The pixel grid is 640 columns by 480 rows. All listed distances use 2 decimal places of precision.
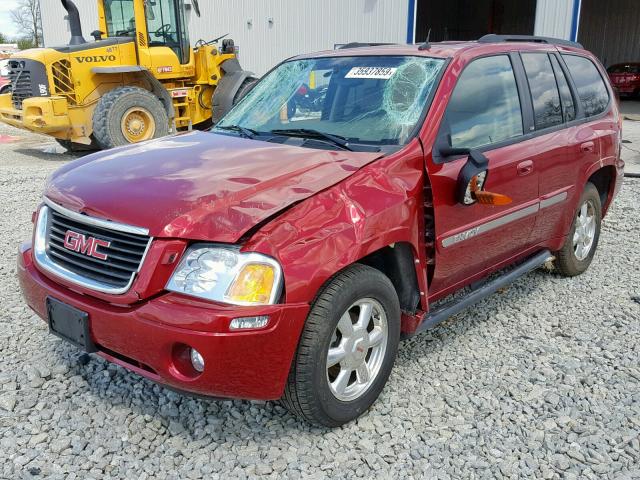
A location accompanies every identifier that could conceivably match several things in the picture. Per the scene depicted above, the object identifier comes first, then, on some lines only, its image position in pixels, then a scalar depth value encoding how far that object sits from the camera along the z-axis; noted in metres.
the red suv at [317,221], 2.48
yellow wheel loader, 10.16
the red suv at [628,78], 24.08
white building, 14.44
